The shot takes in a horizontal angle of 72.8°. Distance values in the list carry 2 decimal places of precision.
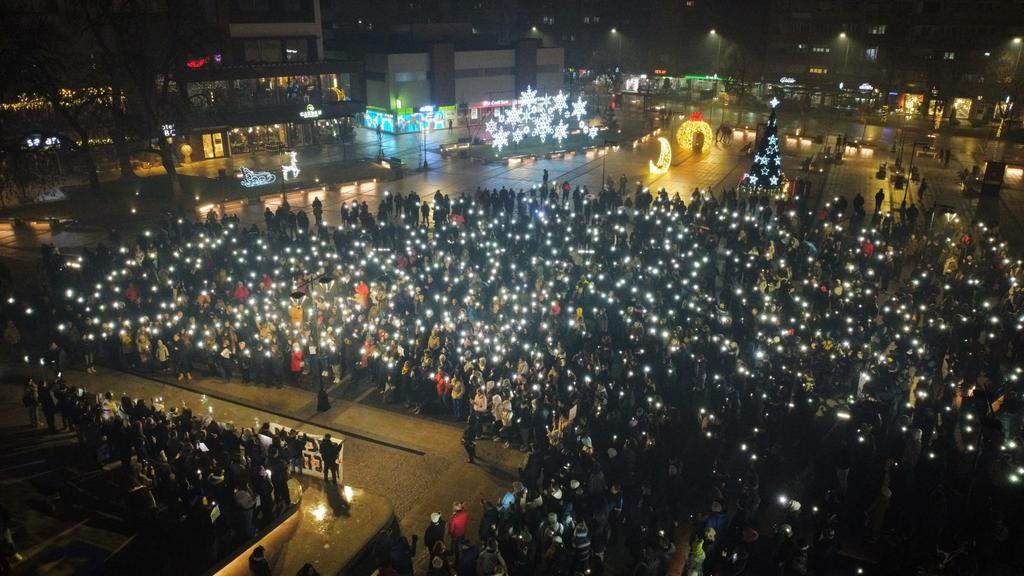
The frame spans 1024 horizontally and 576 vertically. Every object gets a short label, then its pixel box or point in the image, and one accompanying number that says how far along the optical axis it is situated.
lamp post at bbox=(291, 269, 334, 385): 15.64
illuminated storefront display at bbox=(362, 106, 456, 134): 53.88
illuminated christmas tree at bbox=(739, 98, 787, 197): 30.30
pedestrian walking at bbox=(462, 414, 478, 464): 13.91
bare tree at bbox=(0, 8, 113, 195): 28.02
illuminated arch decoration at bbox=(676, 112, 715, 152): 43.59
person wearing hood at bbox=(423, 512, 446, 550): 10.57
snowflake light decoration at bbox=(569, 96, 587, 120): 49.38
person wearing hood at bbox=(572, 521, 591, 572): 10.30
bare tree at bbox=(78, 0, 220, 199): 33.19
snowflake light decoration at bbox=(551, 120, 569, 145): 47.38
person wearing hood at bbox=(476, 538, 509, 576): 9.74
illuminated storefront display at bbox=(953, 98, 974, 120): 62.54
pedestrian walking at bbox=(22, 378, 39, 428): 14.44
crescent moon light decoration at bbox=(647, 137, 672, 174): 39.06
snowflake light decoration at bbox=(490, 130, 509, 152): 45.05
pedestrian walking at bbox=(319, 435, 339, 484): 12.84
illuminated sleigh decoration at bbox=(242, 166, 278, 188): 35.25
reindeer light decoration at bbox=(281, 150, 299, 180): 37.25
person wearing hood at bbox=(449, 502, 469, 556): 11.05
